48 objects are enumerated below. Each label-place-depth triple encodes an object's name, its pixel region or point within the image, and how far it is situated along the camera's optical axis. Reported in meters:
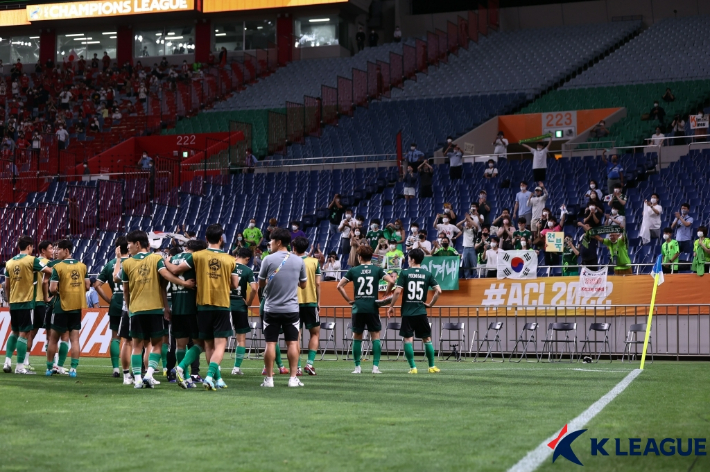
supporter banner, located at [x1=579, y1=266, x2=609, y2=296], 20.02
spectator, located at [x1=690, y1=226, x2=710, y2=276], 19.39
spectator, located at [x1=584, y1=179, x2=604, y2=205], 23.64
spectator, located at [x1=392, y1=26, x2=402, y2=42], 47.20
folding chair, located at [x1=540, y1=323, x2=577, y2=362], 18.89
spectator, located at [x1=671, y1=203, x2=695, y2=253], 21.48
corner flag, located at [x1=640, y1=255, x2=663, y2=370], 15.24
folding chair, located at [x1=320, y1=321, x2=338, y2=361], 21.08
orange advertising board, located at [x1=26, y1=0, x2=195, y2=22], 47.94
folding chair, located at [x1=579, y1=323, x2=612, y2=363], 18.82
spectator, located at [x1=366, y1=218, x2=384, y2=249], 23.58
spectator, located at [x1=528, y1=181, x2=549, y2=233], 24.17
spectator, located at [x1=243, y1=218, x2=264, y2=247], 25.78
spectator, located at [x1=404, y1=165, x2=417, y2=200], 28.80
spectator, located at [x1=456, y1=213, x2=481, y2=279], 22.09
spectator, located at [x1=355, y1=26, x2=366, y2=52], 47.50
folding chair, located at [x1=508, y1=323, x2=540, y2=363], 19.28
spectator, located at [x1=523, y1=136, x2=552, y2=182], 27.53
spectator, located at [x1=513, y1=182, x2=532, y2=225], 24.78
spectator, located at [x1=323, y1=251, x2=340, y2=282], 22.86
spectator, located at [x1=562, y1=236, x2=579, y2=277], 21.19
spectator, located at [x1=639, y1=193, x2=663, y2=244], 22.44
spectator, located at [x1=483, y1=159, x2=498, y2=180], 29.05
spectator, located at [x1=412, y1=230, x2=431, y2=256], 22.67
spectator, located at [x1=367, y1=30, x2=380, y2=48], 47.66
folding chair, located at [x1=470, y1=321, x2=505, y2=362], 19.43
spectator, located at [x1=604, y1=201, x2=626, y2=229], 21.62
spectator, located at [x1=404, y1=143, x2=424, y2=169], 30.58
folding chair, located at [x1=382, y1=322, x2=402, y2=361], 20.34
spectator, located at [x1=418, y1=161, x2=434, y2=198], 28.77
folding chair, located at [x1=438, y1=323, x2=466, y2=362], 19.75
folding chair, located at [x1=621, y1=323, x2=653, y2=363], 18.39
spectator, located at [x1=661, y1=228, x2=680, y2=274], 20.47
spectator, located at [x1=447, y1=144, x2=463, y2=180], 29.84
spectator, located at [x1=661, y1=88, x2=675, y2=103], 33.84
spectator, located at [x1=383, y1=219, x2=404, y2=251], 23.31
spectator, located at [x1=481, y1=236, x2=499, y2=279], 21.58
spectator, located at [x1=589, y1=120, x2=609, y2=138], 31.56
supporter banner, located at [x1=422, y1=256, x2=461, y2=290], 21.30
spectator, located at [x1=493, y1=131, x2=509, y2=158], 31.12
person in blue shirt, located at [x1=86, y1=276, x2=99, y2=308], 23.67
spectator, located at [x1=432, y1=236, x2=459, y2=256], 21.58
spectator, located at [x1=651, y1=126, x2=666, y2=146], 28.78
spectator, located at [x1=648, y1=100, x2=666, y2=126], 32.09
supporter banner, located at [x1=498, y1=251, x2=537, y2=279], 20.72
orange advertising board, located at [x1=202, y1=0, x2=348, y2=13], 46.72
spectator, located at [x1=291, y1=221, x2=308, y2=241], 26.11
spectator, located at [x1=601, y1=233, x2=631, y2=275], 20.33
